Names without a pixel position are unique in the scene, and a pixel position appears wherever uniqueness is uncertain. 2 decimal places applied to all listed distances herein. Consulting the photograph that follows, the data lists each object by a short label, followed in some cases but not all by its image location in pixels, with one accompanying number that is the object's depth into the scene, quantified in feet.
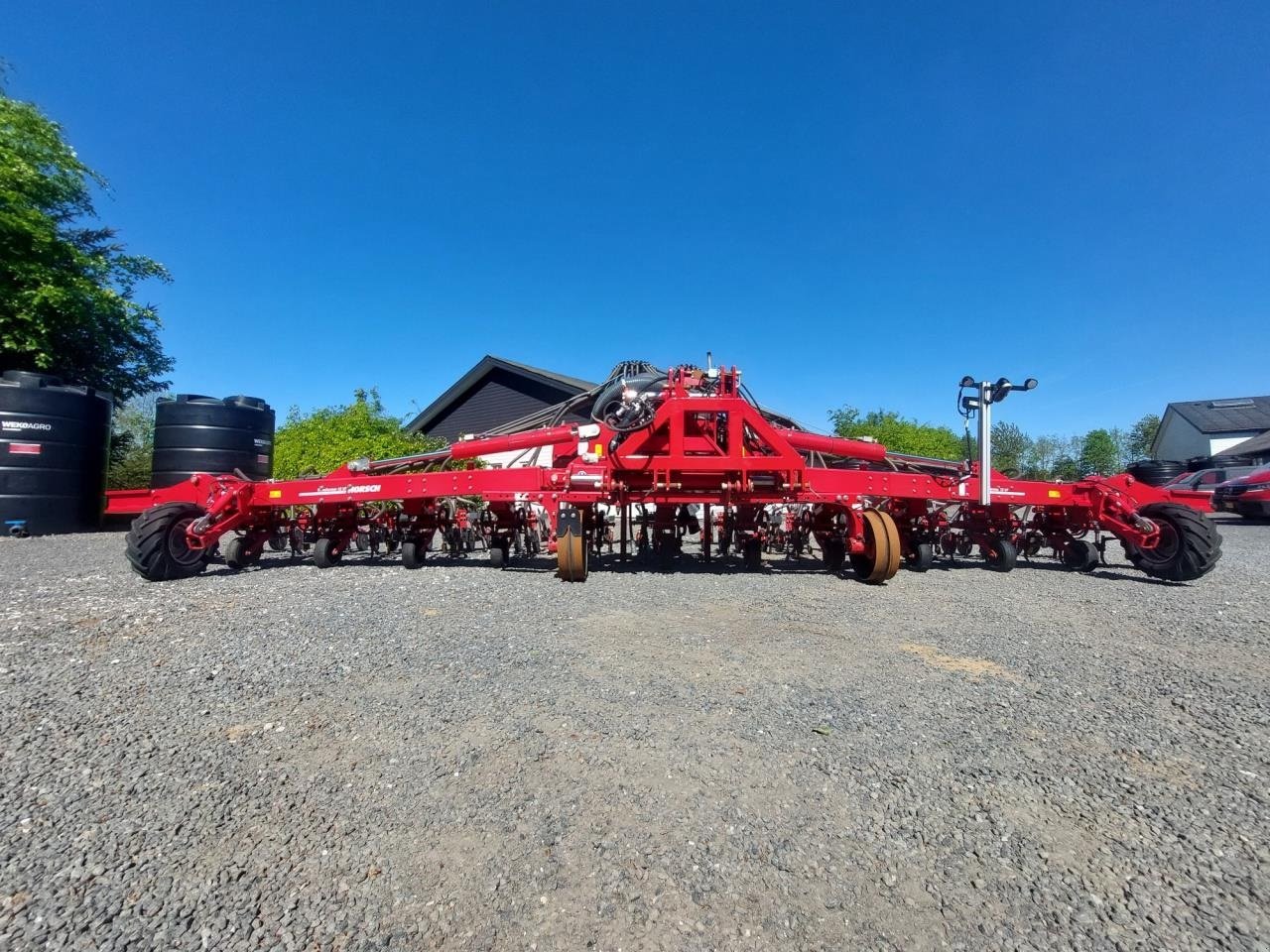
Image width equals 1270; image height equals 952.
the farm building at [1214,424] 129.08
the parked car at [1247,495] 53.36
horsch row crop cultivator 22.66
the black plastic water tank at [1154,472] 55.83
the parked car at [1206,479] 60.59
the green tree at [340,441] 46.98
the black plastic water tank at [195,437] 41.50
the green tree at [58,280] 46.65
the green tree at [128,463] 57.19
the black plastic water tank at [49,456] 36.04
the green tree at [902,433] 100.68
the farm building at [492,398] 66.80
